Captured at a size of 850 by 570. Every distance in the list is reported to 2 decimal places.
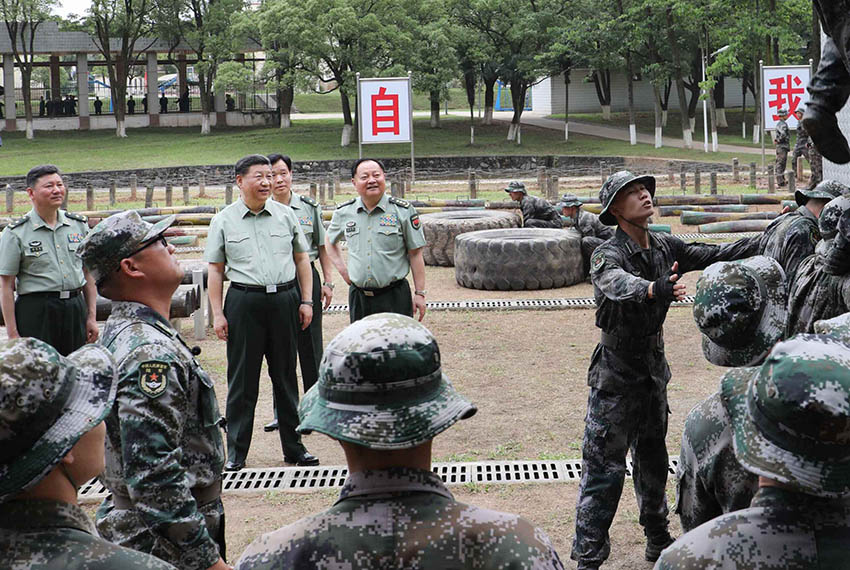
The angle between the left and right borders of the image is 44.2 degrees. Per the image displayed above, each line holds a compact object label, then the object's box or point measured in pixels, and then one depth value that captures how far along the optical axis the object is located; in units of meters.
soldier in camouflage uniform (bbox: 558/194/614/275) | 12.41
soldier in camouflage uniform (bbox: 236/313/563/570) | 2.00
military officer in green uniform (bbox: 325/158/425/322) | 6.80
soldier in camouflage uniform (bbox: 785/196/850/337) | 3.98
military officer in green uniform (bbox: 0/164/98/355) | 6.72
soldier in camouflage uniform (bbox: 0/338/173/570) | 1.99
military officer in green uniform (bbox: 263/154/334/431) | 6.95
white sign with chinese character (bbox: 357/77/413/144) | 21.55
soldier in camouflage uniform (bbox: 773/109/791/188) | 22.55
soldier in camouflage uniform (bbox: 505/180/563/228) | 13.92
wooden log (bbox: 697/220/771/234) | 15.77
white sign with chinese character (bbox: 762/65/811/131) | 21.59
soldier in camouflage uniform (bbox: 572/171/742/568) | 4.39
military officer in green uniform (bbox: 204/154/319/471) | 6.03
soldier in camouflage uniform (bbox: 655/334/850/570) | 1.81
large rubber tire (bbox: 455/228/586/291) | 12.29
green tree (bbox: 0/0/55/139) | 41.22
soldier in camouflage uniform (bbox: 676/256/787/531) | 2.75
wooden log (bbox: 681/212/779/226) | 16.91
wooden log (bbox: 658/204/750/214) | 18.05
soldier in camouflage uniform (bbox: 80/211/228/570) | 2.97
